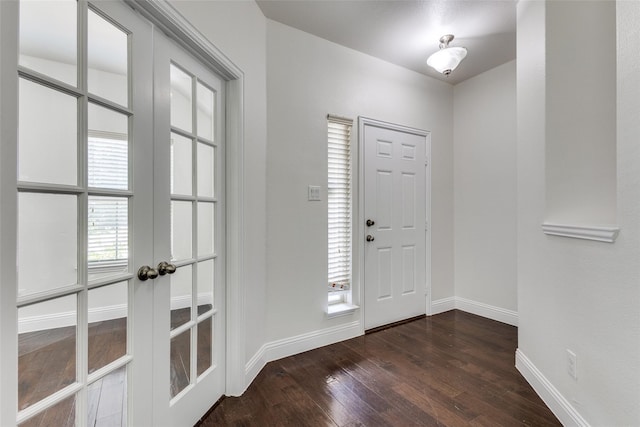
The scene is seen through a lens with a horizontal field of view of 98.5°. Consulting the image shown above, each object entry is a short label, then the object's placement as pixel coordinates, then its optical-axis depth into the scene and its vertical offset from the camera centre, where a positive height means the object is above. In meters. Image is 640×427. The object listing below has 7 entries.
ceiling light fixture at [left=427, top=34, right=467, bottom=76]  2.34 +1.34
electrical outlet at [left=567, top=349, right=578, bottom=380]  1.45 -0.81
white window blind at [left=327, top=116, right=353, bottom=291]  2.54 +0.11
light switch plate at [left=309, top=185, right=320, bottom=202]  2.38 +0.17
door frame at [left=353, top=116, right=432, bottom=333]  2.62 -0.08
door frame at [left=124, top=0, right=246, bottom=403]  1.77 -0.12
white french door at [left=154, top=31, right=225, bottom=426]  1.30 -0.11
